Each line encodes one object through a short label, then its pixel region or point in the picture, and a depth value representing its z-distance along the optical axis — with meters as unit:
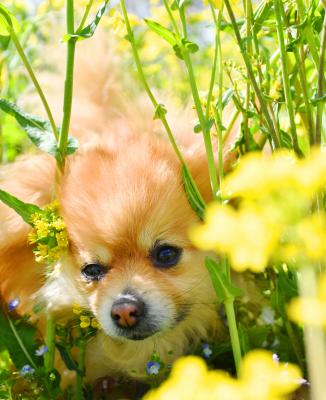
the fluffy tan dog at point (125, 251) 0.49
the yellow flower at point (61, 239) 0.48
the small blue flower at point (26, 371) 0.49
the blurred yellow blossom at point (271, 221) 0.23
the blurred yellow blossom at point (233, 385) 0.23
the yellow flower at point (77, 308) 0.50
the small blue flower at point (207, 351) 0.52
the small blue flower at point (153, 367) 0.48
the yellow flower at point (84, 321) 0.50
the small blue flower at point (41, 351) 0.49
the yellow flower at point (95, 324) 0.50
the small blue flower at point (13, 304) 0.51
